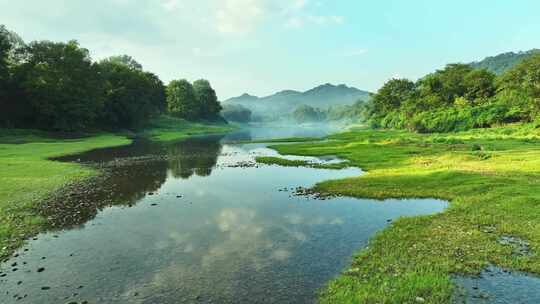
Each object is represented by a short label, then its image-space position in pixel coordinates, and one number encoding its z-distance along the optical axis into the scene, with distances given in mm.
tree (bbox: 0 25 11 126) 91562
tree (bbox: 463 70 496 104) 120250
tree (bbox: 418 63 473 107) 130350
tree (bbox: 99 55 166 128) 126062
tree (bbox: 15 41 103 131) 94312
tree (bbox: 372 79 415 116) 169375
